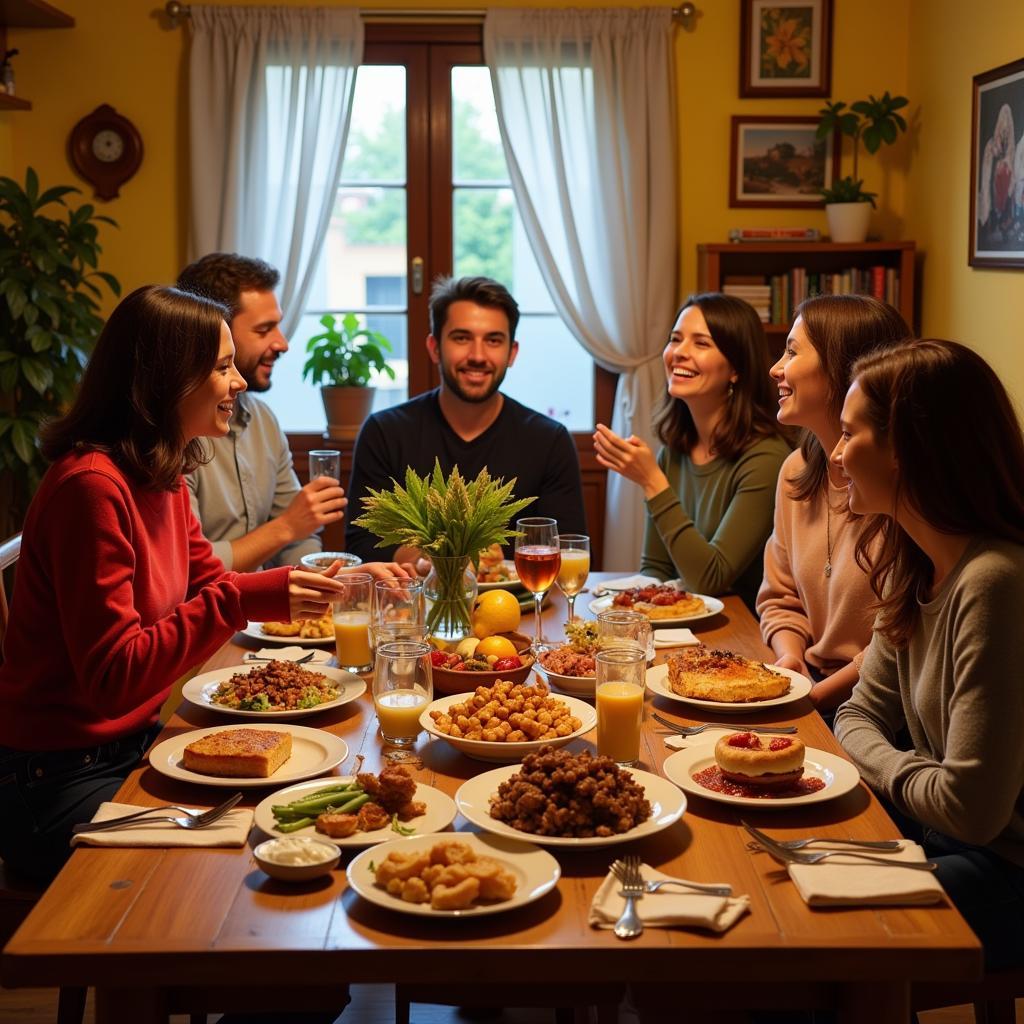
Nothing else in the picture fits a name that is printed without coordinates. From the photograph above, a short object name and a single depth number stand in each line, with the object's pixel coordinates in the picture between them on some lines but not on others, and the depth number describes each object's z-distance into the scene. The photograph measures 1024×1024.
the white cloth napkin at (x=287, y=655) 2.25
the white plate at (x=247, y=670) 1.94
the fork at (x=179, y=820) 1.52
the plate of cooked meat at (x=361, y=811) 1.49
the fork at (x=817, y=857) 1.42
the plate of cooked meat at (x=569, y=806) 1.46
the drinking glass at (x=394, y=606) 2.07
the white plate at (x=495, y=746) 1.72
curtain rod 4.95
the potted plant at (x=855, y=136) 4.81
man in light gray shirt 3.24
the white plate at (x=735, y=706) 1.99
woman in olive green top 2.91
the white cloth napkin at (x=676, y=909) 1.30
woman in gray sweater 1.63
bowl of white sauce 1.38
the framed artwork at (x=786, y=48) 4.97
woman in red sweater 1.93
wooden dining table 1.26
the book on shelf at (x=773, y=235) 4.91
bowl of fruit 1.98
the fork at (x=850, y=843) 1.47
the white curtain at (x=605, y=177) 4.93
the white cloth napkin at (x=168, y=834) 1.50
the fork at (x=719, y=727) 1.89
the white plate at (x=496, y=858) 1.30
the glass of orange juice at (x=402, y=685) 1.80
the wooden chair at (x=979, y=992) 1.69
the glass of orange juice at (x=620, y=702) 1.73
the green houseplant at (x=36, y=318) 4.34
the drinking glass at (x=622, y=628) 1.94
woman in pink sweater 2.48
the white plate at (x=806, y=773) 1.60
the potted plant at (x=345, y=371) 5.04
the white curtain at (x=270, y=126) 4.91
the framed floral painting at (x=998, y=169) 3.92
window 5.08
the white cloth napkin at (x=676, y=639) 2.37
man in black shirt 3.47
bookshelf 4.80
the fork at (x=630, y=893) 1.29
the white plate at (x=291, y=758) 1.66
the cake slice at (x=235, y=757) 1.67
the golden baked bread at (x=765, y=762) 1.63
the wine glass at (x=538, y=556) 2.30
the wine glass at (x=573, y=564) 2.47
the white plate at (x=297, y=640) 2.34
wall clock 4.99
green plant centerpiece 2.21
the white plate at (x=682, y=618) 2.52
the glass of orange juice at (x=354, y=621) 2.13
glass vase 2.28
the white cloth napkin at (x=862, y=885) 1.35
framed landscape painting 5.04
